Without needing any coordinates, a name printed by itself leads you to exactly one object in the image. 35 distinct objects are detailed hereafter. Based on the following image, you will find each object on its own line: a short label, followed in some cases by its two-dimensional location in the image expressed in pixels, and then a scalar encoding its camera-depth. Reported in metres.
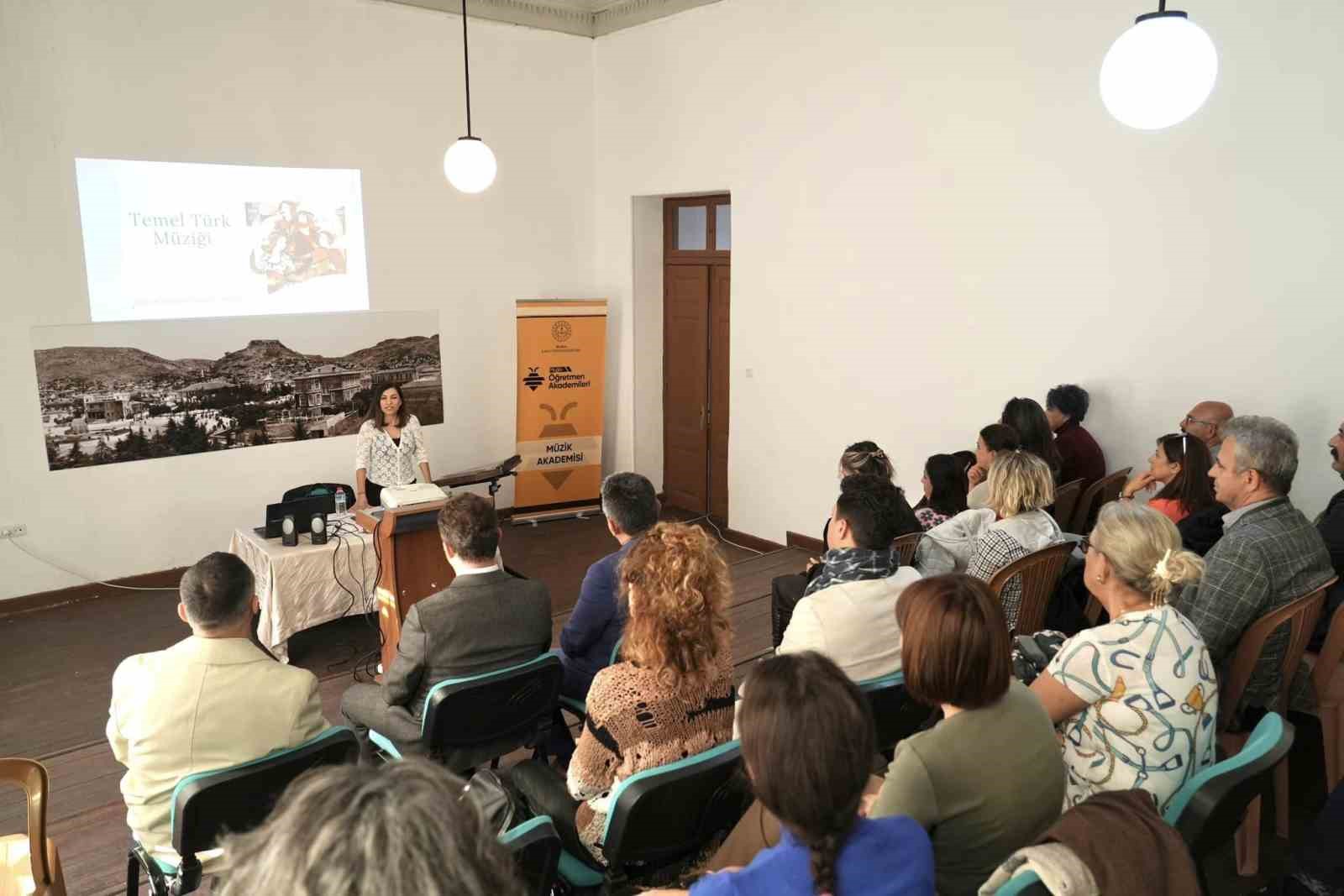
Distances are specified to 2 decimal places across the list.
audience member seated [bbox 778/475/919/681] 2.70
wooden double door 7.50
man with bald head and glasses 4.32
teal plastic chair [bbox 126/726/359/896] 2.19
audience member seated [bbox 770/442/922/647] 4.14
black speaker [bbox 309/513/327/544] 4.72
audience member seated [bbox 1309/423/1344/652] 3.51
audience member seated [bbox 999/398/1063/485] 4.62
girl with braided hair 1.43
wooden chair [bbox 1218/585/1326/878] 2.85
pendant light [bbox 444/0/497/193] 5.52
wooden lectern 4.49
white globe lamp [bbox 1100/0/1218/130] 2.90
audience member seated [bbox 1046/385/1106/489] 4.82
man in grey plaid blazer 3.03
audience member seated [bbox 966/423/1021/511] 4.42
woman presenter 5.87
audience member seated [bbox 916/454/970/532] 4.41
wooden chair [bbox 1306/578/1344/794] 3.05
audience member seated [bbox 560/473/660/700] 3.13
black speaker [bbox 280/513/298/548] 4.70
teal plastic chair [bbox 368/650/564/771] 2.71
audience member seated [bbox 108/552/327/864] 2.34
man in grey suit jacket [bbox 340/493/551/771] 2.91
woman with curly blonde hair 2.26
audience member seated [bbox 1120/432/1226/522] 3.87
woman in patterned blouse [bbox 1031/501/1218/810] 2.18
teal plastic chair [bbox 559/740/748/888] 2.09
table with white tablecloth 4.57
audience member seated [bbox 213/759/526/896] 0.88
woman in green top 1.84
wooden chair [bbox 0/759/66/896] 2.21
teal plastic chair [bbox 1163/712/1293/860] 1.95
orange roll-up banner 7.66
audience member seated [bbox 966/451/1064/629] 3.57
